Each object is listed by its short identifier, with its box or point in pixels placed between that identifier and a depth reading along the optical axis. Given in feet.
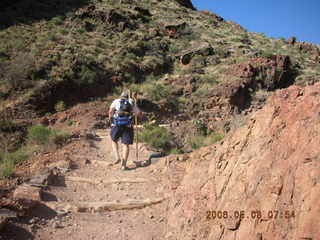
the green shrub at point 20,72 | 41.31
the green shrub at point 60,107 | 40.38
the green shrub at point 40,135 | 26.29
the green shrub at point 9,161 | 17.38
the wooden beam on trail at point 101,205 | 13.74
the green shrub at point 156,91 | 46.21
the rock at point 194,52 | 60.95
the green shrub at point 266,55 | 56.61
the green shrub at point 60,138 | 25.59
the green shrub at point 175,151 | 25.92
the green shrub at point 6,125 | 32.53
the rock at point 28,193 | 13.33
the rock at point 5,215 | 10.65
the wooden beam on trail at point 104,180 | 17.28
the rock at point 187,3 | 112.27
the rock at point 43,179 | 15.10
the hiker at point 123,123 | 19.56
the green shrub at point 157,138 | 27.63
